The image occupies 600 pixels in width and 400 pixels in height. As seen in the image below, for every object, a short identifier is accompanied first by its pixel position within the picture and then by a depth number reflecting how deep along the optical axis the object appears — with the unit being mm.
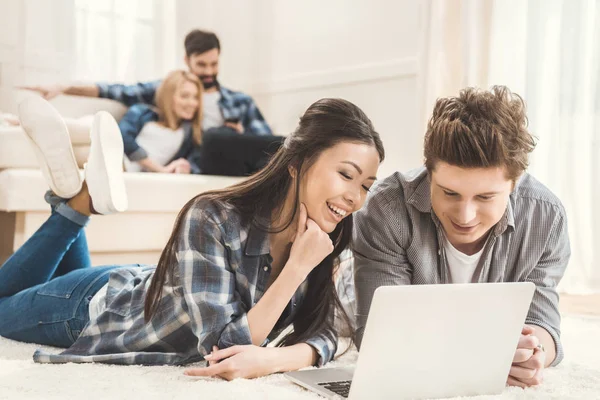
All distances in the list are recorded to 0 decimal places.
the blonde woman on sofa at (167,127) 3312
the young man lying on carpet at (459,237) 1349
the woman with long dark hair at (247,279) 1321
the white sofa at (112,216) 2584
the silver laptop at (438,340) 1063
